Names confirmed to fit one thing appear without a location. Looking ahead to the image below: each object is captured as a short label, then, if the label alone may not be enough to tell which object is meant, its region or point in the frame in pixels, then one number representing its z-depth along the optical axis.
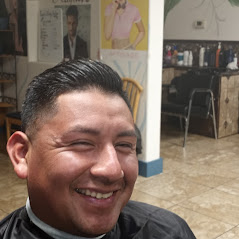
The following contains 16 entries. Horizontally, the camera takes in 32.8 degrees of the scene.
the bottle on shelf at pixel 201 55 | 5.40
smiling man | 0.68
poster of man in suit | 3.99
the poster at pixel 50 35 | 4.35
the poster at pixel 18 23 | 4.77
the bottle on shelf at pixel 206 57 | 5.38
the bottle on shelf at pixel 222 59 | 5.19
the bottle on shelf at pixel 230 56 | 5.12
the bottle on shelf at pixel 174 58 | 5.70
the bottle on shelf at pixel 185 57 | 5.57
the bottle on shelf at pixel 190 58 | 5.56
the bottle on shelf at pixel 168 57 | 5.73
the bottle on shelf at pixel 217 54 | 5.23
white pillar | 3.35
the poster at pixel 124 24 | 3.36
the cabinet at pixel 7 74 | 5.06
